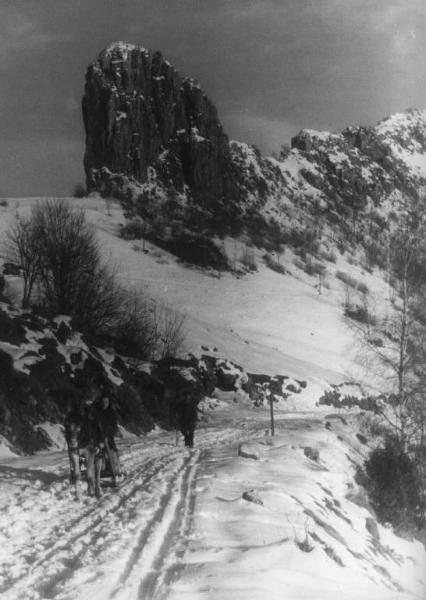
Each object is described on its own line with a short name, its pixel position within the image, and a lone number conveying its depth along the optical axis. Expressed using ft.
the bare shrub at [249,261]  236.88
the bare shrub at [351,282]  276.00
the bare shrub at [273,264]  256.11
